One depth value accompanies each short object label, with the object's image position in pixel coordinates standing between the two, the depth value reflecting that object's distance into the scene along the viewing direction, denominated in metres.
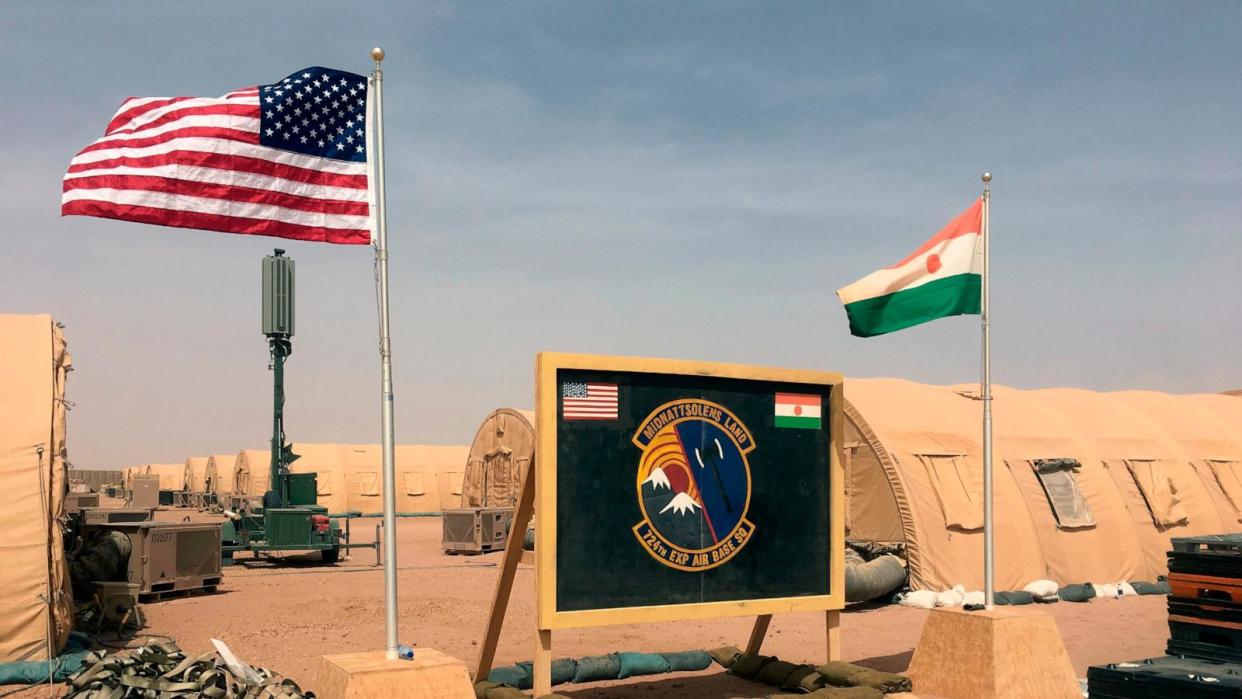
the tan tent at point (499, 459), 33.28
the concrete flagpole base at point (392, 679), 7.45
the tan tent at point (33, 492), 11.86
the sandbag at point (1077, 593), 19.88
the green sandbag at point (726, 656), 12.01
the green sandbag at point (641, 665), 12.10
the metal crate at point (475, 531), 28.92
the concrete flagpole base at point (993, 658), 10.25
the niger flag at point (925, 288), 11.54
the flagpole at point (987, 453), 11.18
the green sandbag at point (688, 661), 12.43
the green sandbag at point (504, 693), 9.15
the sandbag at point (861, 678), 10.25
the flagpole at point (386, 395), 7.89
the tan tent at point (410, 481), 51.22
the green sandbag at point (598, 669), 11.75
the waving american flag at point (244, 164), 8.09
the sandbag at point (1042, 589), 19.48
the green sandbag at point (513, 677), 10.96
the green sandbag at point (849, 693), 9.89
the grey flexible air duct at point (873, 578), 18.08
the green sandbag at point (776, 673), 11.05
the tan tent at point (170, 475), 80.76
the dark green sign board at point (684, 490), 9.25
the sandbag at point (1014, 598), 18.97
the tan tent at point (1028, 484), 19.62
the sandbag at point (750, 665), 11.62
